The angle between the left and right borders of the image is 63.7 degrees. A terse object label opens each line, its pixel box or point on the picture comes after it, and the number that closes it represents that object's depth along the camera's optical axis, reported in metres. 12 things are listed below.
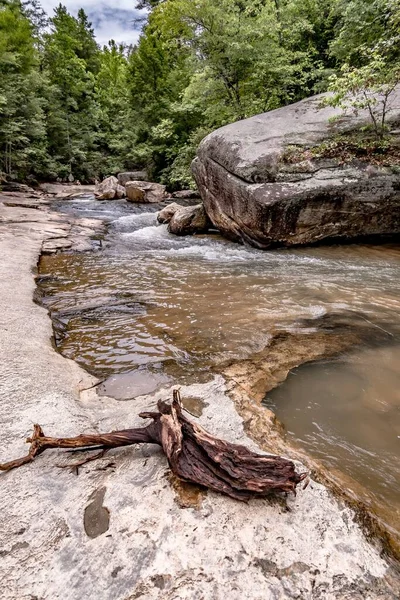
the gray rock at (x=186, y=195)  17.84
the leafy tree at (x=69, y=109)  26.73
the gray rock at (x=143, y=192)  16.86
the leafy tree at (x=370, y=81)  6.41
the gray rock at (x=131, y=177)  21.95
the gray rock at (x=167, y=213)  11.36
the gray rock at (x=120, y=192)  18.33
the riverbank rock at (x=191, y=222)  9.82
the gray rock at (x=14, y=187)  19.06
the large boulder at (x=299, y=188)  7.17
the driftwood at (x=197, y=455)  1.45
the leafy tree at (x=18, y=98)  19.64
